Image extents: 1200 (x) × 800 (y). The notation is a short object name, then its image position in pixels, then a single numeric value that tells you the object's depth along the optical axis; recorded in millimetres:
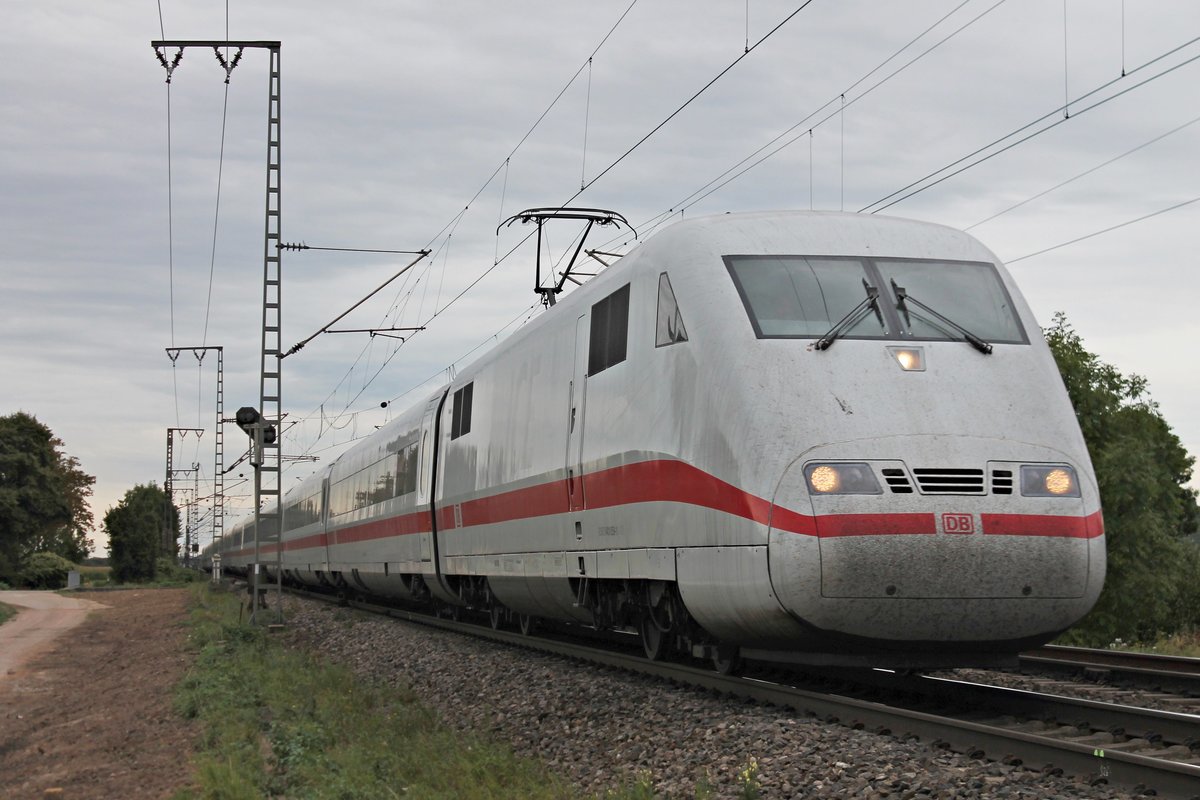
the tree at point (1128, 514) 47875
